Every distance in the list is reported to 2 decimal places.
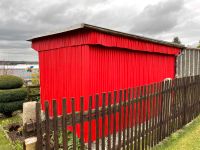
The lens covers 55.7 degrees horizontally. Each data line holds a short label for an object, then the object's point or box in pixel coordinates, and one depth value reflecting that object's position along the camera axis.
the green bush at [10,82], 9.50
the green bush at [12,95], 9.03
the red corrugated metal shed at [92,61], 5.36
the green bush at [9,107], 9.05
